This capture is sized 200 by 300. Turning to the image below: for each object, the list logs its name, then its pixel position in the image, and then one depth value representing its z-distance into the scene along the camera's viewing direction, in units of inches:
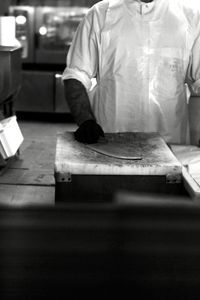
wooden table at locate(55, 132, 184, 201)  52.3
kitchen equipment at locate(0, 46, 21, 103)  141.8
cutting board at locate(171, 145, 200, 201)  51.1
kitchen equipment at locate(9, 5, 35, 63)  236.1
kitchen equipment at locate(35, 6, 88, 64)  235.5
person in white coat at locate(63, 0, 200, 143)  75.1
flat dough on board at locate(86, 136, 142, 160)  56.6
